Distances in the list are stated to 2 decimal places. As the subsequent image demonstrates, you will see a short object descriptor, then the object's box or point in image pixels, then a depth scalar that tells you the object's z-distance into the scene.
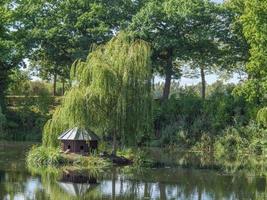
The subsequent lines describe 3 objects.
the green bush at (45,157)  28.61
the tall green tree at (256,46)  42.16
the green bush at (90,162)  28.31
